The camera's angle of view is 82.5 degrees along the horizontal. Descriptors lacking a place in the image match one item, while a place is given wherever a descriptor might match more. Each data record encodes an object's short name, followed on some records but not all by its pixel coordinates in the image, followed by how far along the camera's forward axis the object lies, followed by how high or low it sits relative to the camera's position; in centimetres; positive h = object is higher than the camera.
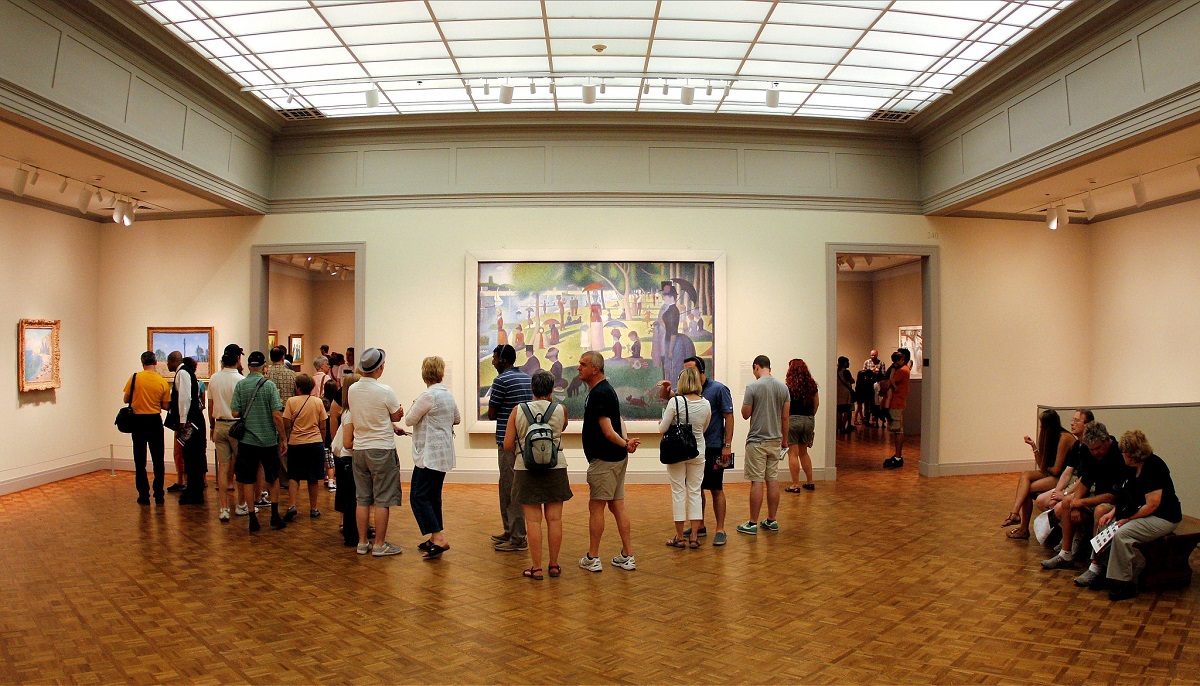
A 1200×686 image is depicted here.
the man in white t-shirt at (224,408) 747 -62
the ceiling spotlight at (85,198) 860 +195
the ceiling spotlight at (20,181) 763 +192
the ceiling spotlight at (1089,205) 900 +187
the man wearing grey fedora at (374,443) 599 -82
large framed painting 970 +44
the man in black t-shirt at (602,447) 537 -77
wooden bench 518 -163
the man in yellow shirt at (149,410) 818 -70
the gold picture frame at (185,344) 1024 +12
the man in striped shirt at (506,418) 616 -63
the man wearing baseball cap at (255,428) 695 -78
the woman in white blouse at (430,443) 587 -80
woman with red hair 879 -92
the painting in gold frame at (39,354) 928 -2
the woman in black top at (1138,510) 504 -123
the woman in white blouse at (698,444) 609 -86
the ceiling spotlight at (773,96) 856 +319
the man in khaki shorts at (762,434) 684 -86
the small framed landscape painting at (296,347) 1523 +9
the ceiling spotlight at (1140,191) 830 +189
